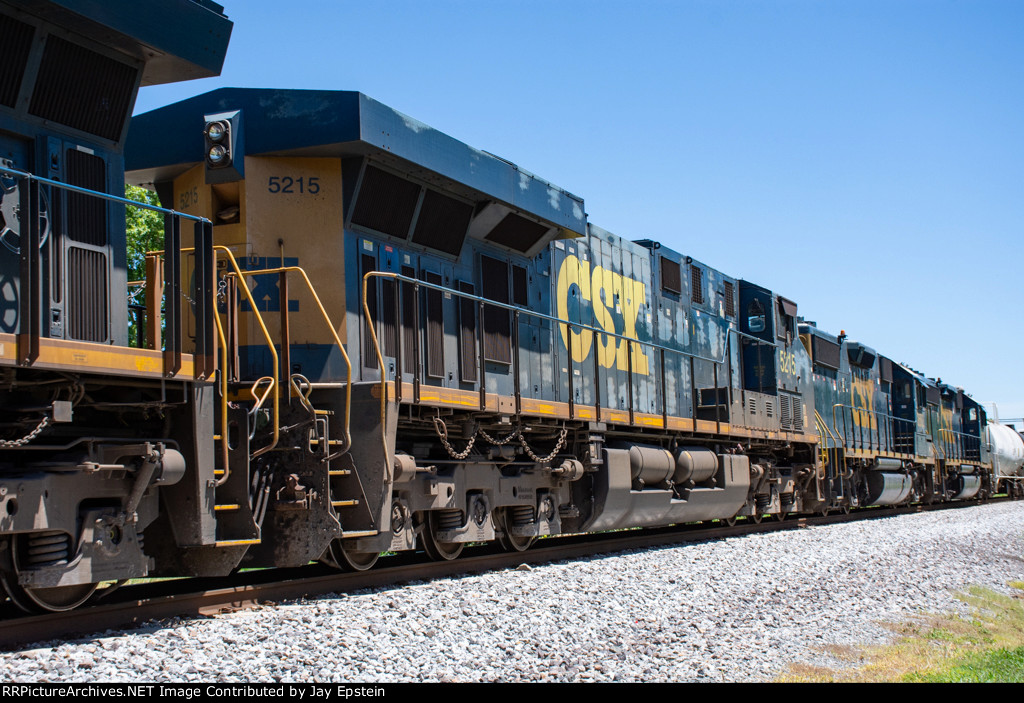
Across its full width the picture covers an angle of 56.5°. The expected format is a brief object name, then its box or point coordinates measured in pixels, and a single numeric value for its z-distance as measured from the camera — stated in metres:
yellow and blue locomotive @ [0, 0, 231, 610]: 4.79
